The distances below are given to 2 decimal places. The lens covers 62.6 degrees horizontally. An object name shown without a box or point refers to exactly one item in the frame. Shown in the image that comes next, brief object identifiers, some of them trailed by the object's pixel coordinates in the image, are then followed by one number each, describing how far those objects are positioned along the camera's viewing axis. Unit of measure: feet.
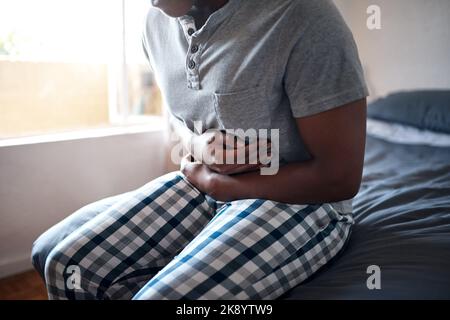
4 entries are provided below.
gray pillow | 5.52
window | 4.98
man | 2.02
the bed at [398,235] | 2.04
